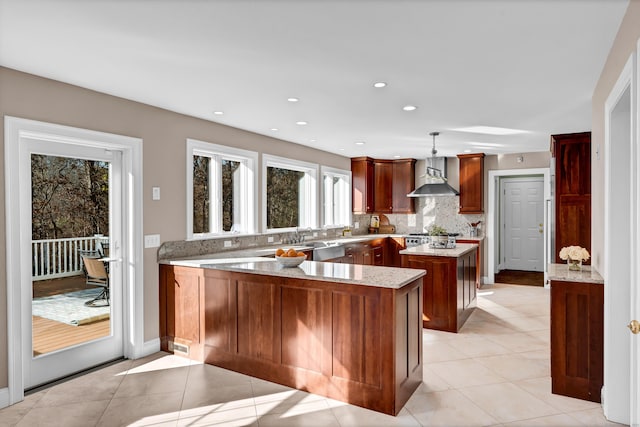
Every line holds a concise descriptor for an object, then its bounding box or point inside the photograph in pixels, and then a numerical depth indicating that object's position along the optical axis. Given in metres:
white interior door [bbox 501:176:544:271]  8.66
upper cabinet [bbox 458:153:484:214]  7.20
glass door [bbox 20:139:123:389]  3.12
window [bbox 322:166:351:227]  7.21
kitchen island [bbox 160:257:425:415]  2.76
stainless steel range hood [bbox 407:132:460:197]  6.09
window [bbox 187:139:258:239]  4.40
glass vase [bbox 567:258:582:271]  3.14
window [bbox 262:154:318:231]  5.69
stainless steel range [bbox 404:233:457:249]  7.18
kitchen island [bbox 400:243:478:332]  4.55
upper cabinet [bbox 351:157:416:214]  7.66
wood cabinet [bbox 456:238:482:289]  6.89
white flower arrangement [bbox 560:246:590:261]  3.03
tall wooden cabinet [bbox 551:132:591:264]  5.05
